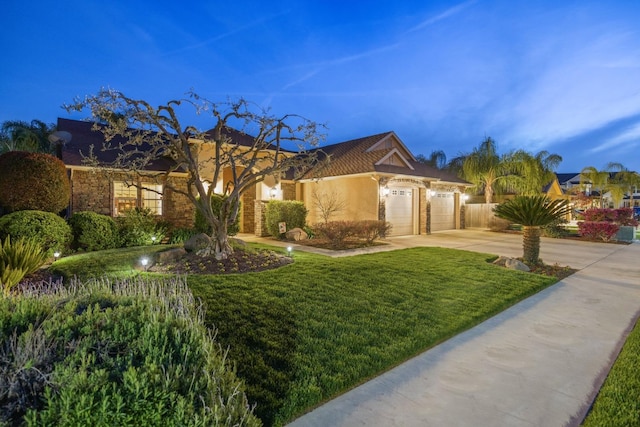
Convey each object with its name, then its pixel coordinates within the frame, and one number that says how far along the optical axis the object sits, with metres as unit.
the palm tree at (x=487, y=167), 22.53
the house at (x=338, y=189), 12.79
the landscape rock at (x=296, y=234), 14.13
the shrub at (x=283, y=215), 14.59
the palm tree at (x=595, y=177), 24.91
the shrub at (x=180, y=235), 12.52
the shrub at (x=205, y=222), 12.54
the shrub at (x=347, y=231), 12.16
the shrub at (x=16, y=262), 5.11
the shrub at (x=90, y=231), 10.39
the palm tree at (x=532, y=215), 9.15
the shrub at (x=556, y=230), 17.25
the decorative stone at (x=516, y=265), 8.61
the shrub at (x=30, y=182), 9.47
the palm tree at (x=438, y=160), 34.22
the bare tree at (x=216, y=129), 7.54
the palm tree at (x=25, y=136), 17.00
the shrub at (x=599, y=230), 15.36
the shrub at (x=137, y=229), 11.57
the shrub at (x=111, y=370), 1.83
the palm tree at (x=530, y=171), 22.06
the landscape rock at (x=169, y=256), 8.29
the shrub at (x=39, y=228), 8.67
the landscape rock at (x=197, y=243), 8.92
